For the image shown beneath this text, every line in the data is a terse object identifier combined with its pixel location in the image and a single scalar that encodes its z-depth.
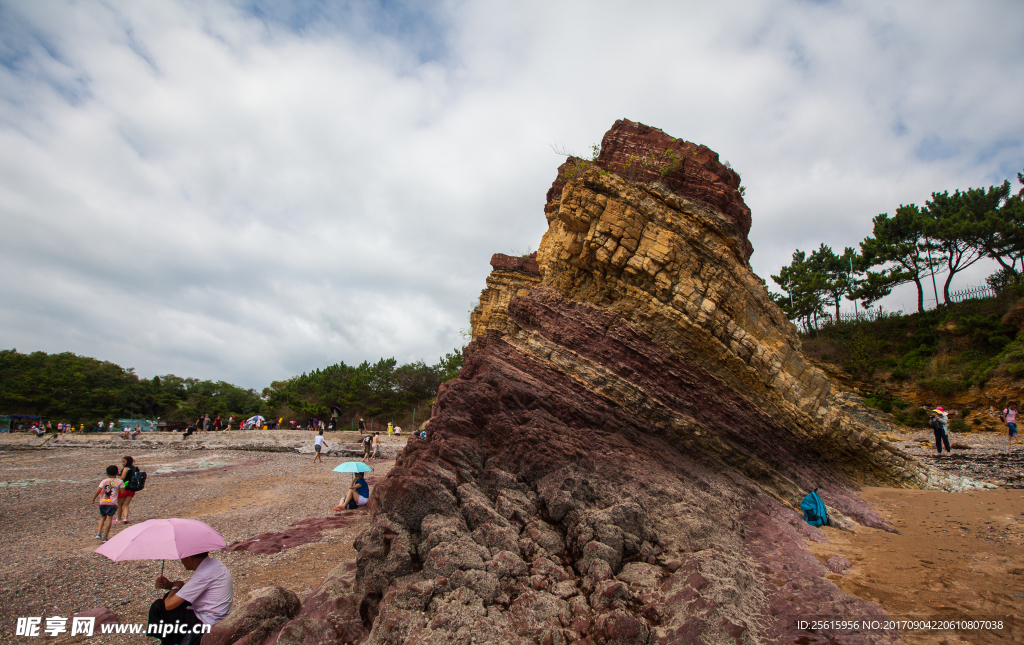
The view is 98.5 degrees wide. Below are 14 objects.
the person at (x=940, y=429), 19.50
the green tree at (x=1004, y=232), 36.91
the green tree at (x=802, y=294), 44.50
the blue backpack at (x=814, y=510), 8.59
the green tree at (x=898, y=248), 40.81
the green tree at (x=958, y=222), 38.72
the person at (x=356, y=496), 14.02
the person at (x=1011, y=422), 21.08
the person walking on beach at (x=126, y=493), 11.90
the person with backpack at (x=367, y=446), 29.94
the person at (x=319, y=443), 27.75
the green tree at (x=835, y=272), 44.59
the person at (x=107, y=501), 11.10
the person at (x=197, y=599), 4.35
